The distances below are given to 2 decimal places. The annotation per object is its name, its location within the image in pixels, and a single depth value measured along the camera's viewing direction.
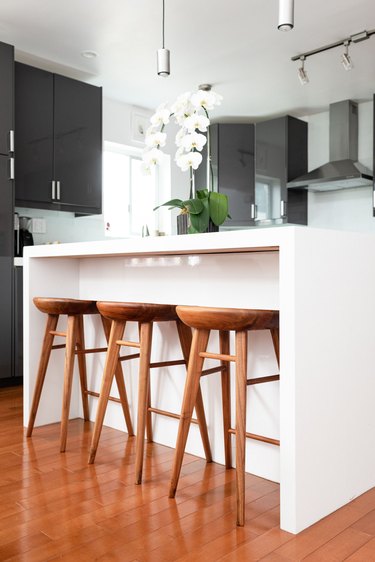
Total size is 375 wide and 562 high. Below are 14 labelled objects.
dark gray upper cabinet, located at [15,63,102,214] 4.12
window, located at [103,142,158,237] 5.45
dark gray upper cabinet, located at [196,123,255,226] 5.80
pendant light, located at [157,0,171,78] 2.79
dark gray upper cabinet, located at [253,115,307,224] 5.50
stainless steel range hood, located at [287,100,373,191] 5.03
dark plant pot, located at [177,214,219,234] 2.32
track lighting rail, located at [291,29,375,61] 3.65
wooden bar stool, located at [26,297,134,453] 2.46
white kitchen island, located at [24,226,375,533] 1.68
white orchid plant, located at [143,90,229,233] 2.23
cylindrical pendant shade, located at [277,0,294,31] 2.02
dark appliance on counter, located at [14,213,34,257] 4.28
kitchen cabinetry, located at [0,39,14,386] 3.82
